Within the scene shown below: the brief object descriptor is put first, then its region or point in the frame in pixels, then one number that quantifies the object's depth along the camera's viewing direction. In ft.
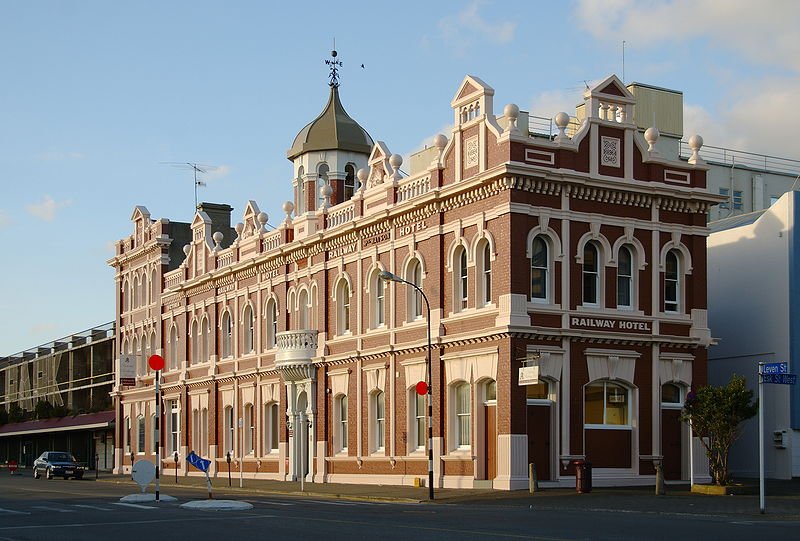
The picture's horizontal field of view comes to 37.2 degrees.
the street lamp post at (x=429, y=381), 113.68
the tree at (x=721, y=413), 113.39
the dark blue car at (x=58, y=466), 203.41
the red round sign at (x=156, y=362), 116.64
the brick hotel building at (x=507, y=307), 121.80
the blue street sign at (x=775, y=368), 85.20
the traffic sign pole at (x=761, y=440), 84.84
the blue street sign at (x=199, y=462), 103.98
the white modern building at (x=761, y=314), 140.46
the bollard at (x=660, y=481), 110.22
